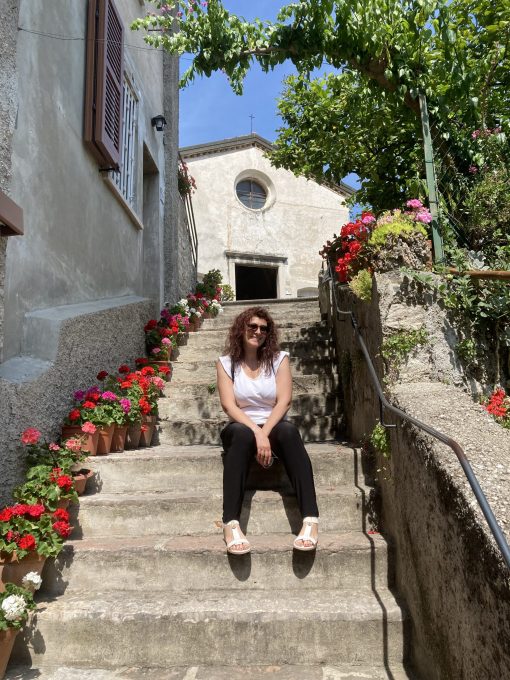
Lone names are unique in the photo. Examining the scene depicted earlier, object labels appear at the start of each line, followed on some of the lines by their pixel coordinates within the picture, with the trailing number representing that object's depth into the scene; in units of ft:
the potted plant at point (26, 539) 7.43
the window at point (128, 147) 18.11
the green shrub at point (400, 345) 9.45
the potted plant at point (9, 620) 6.75
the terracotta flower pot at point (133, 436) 12.34
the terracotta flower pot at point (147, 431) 12.62
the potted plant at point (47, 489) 8.26
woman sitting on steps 8.59
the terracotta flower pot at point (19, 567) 7.50
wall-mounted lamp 23.20
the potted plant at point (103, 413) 11.19
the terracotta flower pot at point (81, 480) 9.63
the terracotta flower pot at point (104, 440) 11.27
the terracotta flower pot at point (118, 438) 11.76
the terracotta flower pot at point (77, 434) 10.78
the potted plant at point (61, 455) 9.02
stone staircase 7.23
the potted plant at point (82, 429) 10.64
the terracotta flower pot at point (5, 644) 6.77
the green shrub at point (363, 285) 10.62
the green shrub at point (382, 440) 8.89
